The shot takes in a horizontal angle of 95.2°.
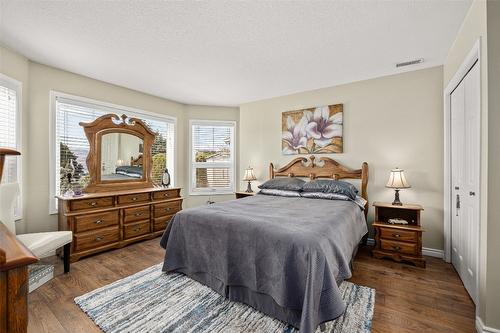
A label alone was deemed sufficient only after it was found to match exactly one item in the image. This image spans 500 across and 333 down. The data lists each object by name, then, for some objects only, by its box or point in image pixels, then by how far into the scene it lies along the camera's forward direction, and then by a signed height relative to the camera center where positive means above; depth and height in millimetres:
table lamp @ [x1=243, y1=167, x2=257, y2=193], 4535 -219
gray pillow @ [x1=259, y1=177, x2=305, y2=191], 3646 -295
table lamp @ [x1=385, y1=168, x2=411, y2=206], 3029 -214
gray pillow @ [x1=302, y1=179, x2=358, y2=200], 3180 -310
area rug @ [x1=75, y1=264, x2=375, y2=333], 1746 -1230
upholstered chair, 2297 -761
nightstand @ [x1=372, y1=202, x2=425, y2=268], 2807 -926
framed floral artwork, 3855 +635
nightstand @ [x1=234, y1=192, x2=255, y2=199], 4416 -542
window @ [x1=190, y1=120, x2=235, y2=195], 5055 +203
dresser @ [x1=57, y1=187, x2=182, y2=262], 2975 -757
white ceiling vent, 2961 +1371
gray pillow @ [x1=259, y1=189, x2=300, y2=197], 3575 -432
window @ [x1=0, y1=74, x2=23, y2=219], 2646 +490
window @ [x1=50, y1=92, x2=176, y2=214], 3211 +479
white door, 2064 -118
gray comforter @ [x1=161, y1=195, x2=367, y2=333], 1574 -738
